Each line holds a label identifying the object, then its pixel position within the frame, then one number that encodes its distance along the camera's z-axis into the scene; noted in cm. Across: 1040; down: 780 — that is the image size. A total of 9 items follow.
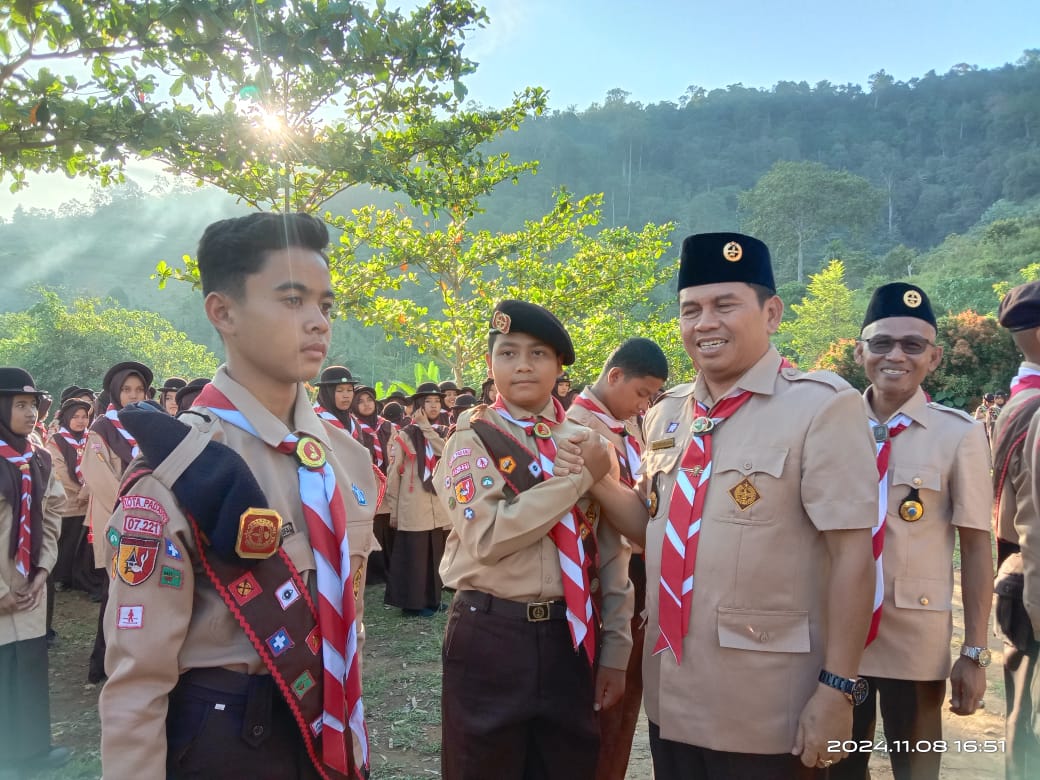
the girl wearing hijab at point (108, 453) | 542
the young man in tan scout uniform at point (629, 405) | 332
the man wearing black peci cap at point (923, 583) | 272
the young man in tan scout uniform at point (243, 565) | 148
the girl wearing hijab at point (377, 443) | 880
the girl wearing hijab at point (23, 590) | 384
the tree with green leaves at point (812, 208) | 7075
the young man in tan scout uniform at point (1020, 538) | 267
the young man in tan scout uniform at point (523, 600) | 238
